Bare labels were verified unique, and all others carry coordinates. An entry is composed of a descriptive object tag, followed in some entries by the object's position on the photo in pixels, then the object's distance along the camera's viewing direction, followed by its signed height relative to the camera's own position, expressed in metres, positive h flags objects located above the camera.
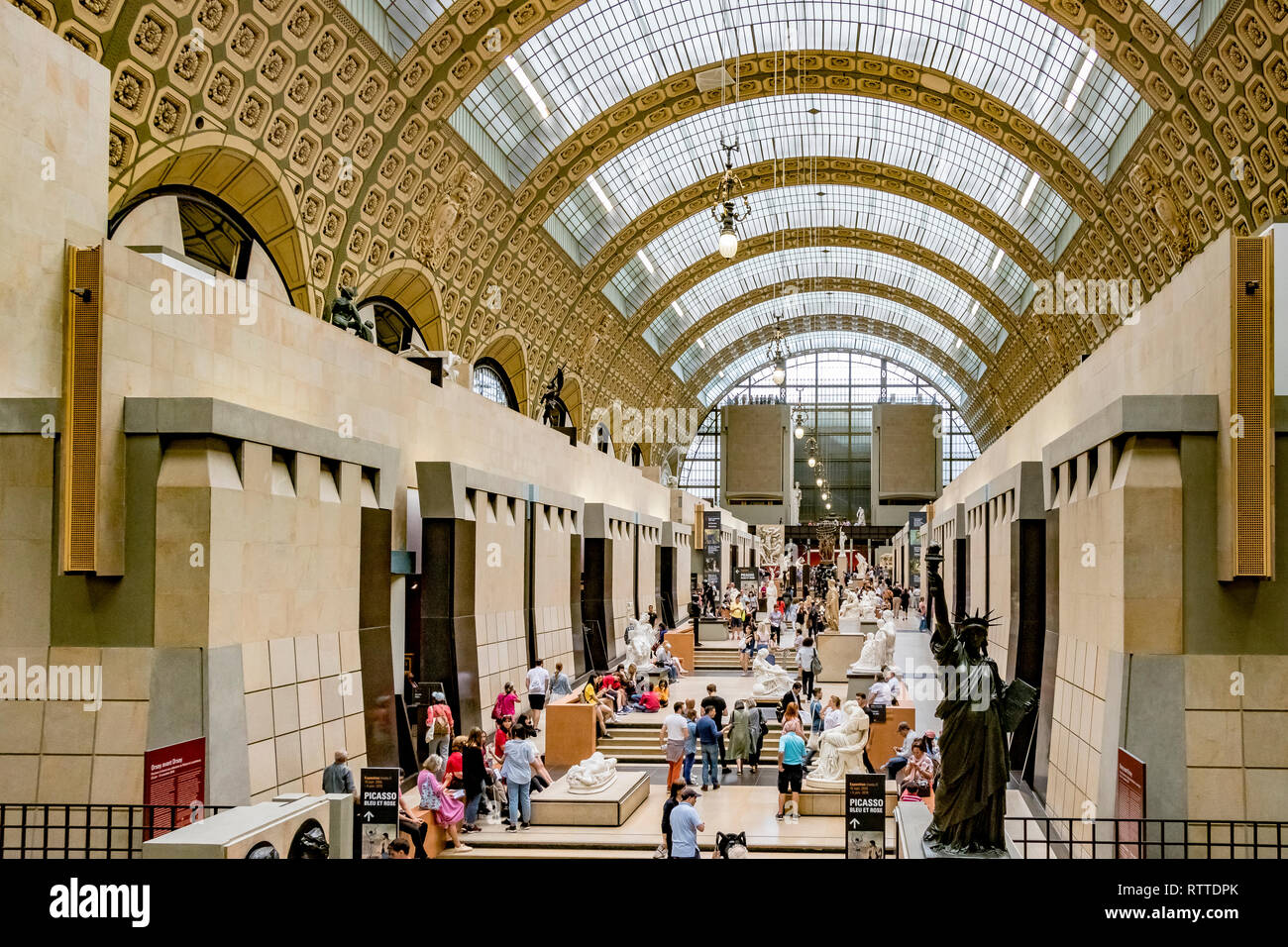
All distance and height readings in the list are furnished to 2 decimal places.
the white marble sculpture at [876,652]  23.95 -2.71
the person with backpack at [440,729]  14.54 -2.75
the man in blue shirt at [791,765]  14.53 -3.15
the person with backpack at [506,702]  17.67 -2.86
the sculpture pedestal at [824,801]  14.63 -3.68
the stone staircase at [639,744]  18.92 -3.83
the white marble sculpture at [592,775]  14.38 -3.30
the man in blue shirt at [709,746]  15.80 -3.19
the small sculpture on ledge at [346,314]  17.22 +3.44
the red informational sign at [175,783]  9.66 -2.34
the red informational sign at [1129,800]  9.93 -2.52
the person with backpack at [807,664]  23.94 -2.98
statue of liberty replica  9.30 -1.93
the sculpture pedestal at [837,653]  26.33 -2.99
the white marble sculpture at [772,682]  23.52 -3.32
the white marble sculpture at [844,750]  15.08 -3.06
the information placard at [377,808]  10.52 -2.73
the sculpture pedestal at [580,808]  13.96 -3.61
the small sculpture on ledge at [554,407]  33.82 +4.36
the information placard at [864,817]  9.64 -2.57
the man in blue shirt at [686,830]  10.87 -3.04
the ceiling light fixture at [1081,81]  28.19 +12.12
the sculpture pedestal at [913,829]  9.48 -2.86
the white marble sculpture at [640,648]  25.72 -2.83
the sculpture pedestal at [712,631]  33.75 -3.17
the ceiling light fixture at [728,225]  16.47 +5.03
